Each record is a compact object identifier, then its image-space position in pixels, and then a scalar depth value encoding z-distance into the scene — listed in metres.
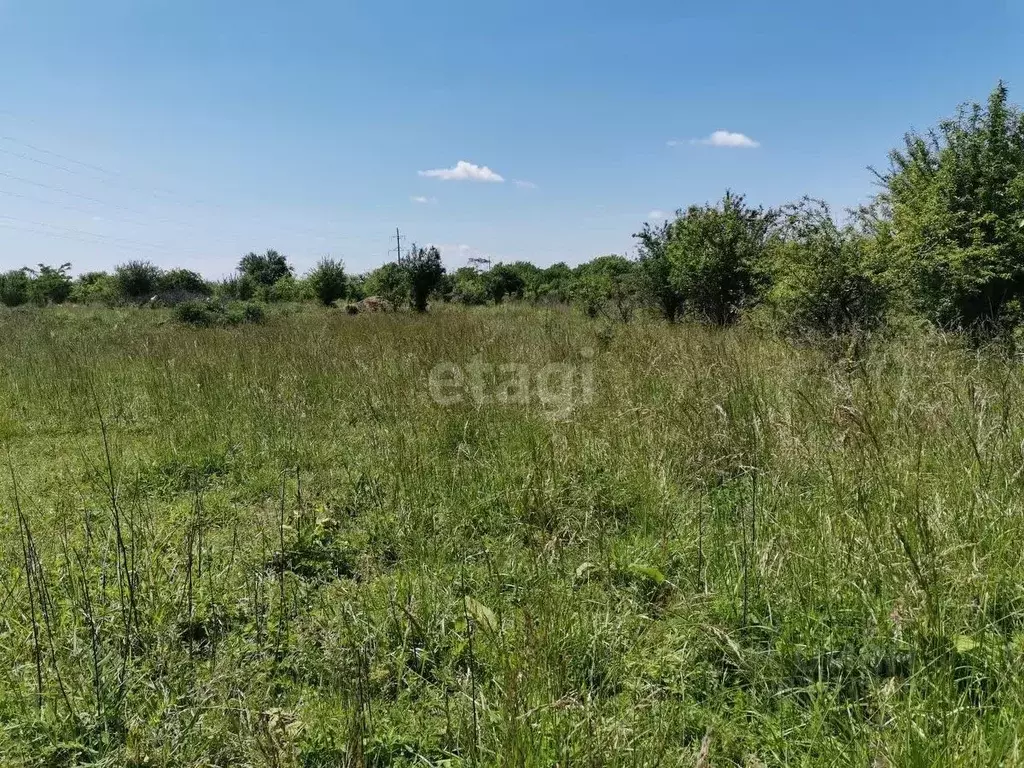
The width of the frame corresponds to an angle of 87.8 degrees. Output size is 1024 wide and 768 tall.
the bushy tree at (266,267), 40.47
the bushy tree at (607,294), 13.17
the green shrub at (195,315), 15.68
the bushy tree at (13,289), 26.78
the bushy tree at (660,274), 11.85
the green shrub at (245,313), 16.09
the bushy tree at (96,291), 26.14
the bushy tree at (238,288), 31.41
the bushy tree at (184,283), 29.28
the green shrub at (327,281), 25.81
